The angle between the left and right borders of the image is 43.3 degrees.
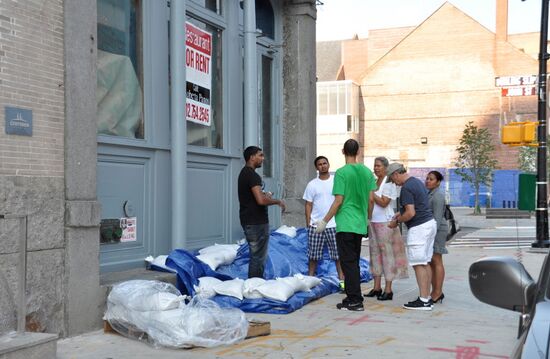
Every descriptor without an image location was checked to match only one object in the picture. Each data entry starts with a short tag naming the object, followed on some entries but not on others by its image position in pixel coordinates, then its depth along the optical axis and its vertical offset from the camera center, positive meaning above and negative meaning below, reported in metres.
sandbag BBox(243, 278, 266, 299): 8.09 -1.41
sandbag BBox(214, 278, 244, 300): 8.07 -1.40
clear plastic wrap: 6.33 -1.42
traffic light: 15.89 +0.83
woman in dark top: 8.89 -0.82
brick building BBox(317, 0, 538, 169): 51.03 +5.93
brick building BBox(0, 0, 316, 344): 6.31 +0.45
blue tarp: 8.09 -1.35
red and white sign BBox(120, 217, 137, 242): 8.14 -0.71
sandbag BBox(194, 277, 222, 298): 8.01 -1.38
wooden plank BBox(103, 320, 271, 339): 6.69 -1.57
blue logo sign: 6.16 +0.43
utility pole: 16.28 +0.36
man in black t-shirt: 8.59 -0.51
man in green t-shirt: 8.13 -0.56
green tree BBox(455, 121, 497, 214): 39.81 +0.87
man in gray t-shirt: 8.28 -0.74
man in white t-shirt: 9.63 -0.64
